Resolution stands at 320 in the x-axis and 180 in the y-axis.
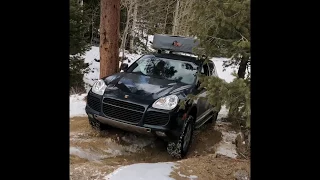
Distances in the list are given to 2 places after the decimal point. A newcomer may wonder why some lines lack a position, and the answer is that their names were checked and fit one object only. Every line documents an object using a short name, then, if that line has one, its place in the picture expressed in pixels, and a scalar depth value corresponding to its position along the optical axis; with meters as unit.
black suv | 4.87
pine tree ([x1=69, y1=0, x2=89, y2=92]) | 10.90
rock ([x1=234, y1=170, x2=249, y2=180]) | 4.13
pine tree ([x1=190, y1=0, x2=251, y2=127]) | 3.55
